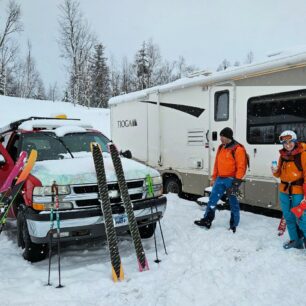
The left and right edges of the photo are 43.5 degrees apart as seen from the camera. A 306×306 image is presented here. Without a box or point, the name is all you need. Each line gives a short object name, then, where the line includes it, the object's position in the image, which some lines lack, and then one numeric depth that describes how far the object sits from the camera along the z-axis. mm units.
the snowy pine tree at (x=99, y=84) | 46469
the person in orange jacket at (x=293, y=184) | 5125
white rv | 6785
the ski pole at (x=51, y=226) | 4757
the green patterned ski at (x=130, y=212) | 4883
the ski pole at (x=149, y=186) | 5629
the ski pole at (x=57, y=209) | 4754
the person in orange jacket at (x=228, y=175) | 6090
